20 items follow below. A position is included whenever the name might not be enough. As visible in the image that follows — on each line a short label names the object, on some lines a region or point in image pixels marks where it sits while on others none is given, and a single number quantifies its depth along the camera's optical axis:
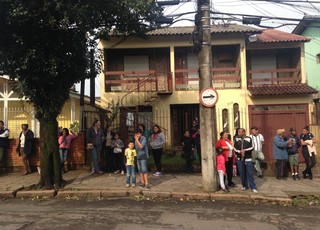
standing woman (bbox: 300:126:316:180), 9.30
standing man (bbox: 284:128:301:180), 9.22
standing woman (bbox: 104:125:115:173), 9.25
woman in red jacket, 7.64
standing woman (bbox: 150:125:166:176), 8.80
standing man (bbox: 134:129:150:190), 7.43
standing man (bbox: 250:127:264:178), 9.13
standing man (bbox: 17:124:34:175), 9.11
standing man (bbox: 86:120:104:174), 8.98
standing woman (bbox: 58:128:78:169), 9.05
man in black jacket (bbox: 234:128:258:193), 7.33
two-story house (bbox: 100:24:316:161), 13.83
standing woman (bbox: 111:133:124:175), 9.02
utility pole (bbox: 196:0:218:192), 7.24
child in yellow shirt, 7.39
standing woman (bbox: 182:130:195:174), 9.31
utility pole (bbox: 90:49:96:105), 8.18
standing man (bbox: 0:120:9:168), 9.16
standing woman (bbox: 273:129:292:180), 9.10
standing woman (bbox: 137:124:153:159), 9.17
